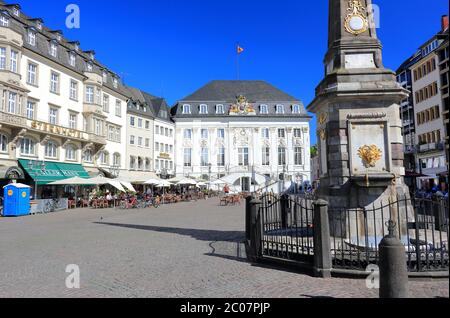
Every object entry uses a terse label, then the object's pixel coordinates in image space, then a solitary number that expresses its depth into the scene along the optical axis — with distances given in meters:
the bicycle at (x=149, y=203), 30.94
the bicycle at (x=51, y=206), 27.18
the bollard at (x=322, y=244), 6.99
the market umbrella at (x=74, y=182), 28.58
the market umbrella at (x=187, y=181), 42.41
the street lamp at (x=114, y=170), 44.15
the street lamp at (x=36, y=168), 30.27
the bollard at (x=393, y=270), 5.08
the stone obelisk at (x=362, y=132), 9.21
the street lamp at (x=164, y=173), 60.50
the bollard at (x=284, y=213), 12.24
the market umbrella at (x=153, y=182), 38.25
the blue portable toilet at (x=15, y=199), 23.56
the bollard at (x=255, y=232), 8.55
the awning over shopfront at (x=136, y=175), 42.60
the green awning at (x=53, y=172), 30.17
